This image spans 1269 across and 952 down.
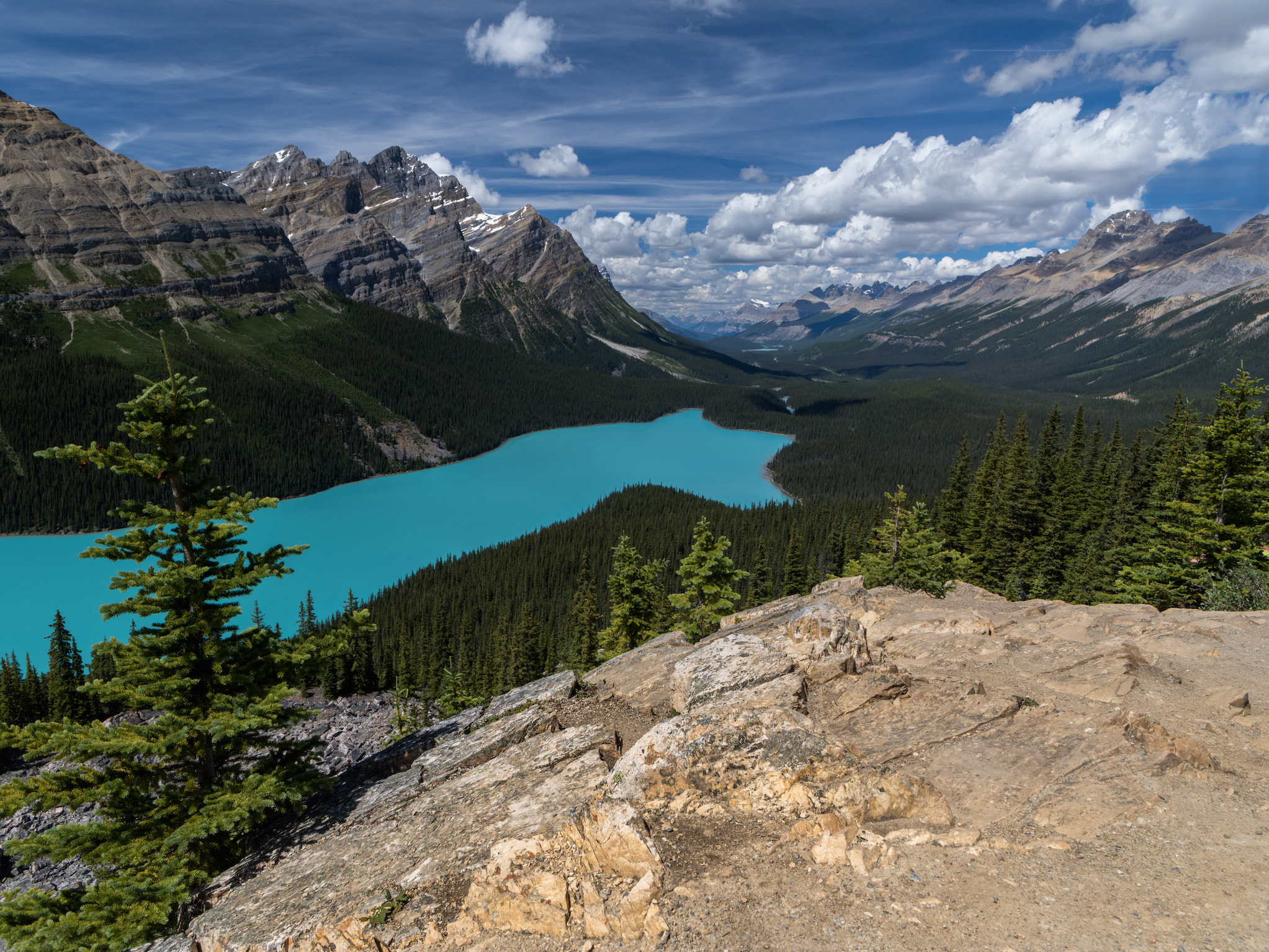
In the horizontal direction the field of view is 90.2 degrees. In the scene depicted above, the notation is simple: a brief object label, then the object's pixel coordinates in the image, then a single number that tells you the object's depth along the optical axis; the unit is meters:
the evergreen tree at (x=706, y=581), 38.72
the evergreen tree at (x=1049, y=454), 63.59
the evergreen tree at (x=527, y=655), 59.12
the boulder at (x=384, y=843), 11.26
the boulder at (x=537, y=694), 19.91
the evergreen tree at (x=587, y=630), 52.66
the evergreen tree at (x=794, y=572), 64.44
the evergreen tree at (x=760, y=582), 65.29
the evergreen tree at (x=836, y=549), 78.62
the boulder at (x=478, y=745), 16.23
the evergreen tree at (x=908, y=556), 44.97
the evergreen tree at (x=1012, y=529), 57.75
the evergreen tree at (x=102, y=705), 61.75
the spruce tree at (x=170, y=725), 12.98
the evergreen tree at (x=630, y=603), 41.53
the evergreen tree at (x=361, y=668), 73.50
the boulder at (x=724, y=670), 16.38
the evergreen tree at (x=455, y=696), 55.53
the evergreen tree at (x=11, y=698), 56.62
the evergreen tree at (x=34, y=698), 58.53
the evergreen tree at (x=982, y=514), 58.84
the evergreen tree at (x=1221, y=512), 33.03
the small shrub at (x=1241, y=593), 26.14
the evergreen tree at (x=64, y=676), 58.66
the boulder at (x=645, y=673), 18.78
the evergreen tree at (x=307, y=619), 79.25
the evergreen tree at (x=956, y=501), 64.44
